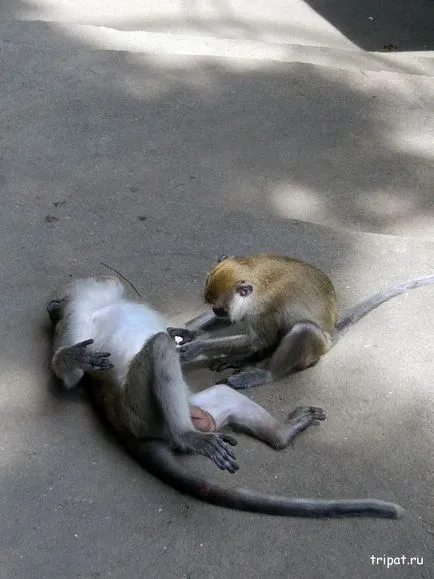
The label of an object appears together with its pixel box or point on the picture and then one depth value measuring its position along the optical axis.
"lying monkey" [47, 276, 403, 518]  4.36
